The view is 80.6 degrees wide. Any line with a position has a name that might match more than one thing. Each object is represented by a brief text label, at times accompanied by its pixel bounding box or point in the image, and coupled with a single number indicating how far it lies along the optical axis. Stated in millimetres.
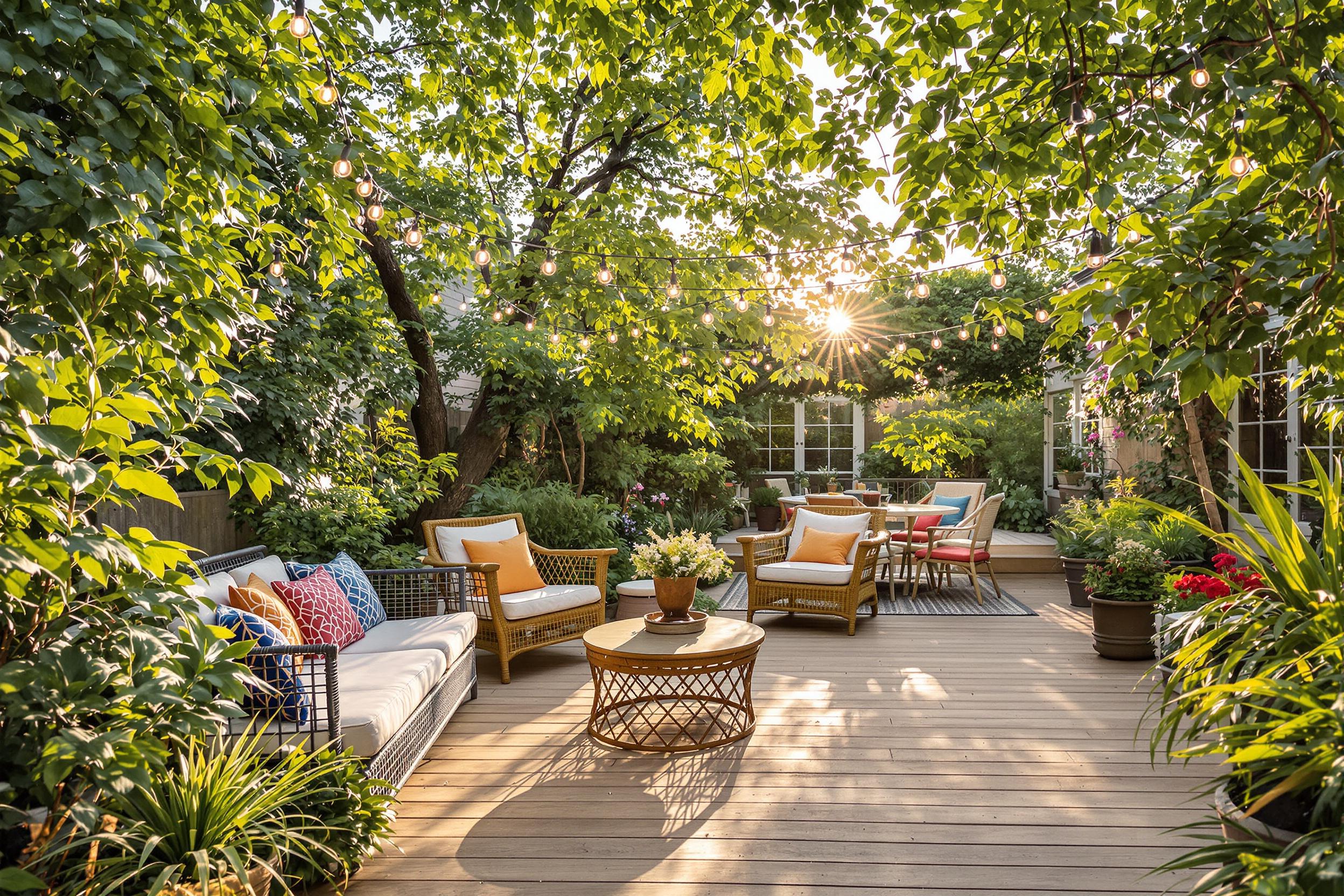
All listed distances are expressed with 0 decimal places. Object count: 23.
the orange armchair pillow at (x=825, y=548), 6102
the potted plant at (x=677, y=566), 3969
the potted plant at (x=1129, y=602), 4926
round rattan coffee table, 3527
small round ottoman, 5758
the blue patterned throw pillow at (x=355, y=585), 3826
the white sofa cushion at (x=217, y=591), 2814
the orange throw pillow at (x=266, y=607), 3016
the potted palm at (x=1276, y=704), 1507
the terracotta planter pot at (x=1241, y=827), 1681
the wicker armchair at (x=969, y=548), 6965
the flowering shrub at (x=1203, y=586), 3156
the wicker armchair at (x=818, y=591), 5746
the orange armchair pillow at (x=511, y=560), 4906
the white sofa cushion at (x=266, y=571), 3408
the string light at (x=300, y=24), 2230
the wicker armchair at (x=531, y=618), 4578
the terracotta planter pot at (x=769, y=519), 11578
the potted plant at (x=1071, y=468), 9430
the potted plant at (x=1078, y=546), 6223
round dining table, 7246
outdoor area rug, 6578
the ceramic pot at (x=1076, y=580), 6602
